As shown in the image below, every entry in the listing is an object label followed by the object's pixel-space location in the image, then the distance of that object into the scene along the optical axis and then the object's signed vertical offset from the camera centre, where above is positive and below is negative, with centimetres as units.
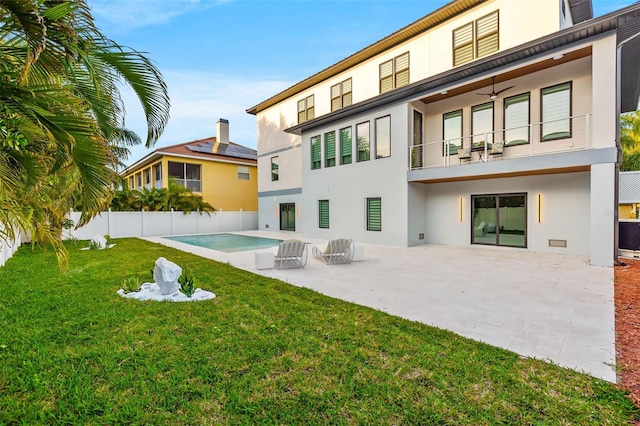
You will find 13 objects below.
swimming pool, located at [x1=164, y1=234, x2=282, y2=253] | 1441 -166
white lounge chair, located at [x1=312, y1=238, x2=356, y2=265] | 955 -132
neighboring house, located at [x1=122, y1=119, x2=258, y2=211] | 2353 +315
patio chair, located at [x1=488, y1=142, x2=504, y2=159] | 1206 +229
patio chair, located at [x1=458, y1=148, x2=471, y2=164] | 1274 +220
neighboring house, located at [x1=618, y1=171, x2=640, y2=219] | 1029 +62
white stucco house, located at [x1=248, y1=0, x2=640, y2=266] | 932 +309
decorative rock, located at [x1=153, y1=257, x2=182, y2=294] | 604 -127
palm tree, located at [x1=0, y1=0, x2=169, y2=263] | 253 +113
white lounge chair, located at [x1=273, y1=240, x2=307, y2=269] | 873 -128
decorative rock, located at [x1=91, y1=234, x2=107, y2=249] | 1325 -127
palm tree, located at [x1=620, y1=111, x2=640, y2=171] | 2139 +495
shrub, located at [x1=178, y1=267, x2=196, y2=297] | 602 -144
